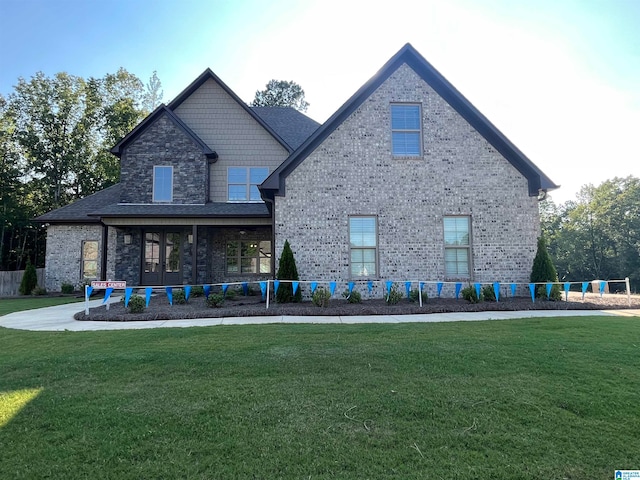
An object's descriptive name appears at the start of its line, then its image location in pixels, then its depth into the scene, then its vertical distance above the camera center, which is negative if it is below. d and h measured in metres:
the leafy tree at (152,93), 34.16 +16.71
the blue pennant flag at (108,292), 9.68 -0.48
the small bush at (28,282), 17.25 -0.35
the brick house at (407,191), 11.91 +2.63
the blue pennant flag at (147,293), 9.87 -0.53
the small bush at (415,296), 11.29 -0.77
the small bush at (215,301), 10.58 -0.80
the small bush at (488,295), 11.17 -0.73
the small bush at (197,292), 13.90 -0.72
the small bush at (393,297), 10.88 -0.77
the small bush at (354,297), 11.13 -0.76
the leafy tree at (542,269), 11.53 +0.04
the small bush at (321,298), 10.49 -0.74
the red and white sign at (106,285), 9.56 -0.29
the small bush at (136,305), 9.64 -0.82
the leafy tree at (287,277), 11.11 -0.14
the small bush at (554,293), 11.24 -0.70
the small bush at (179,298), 11.65 -0.79
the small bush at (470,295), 10.88 -0.71
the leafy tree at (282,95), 38.28 +18.43
